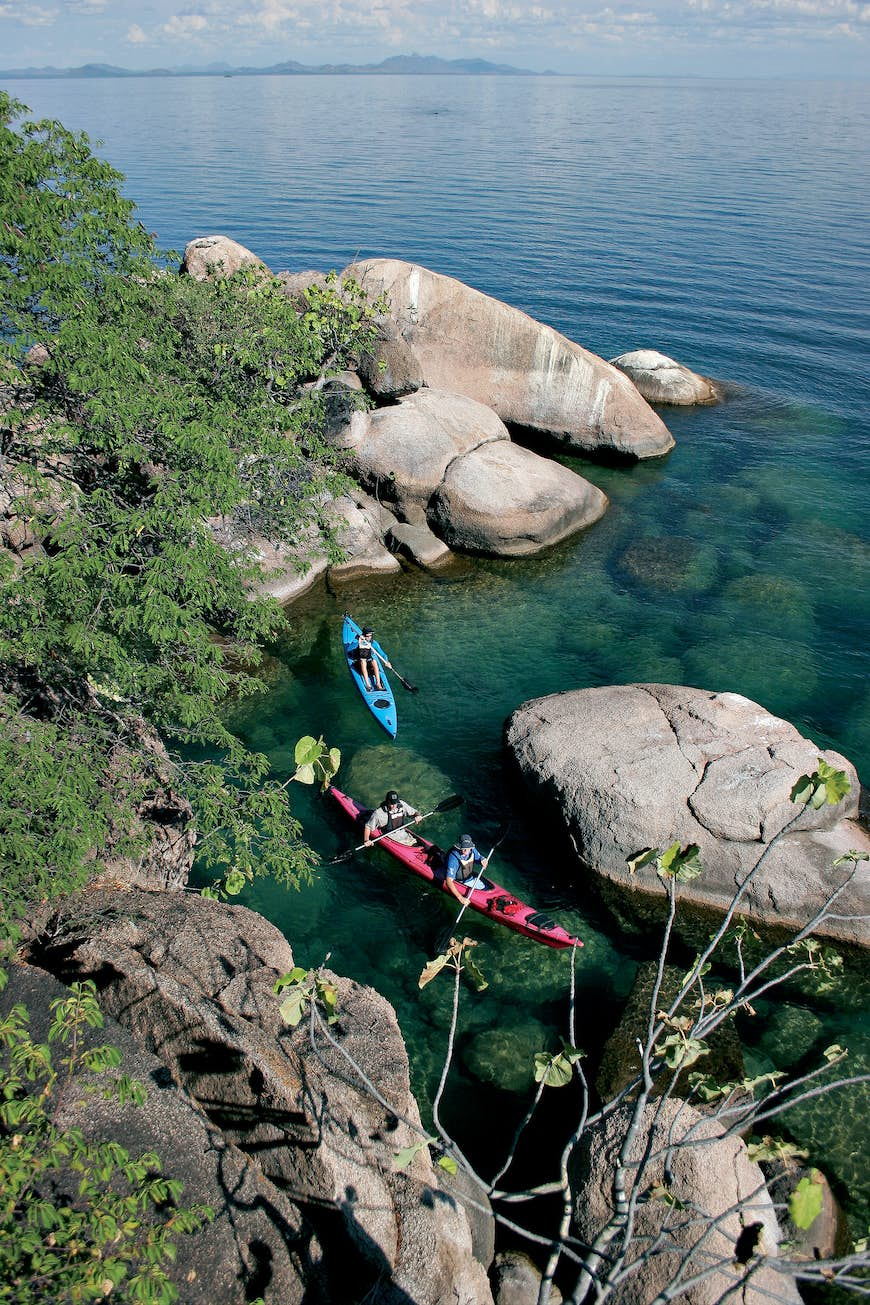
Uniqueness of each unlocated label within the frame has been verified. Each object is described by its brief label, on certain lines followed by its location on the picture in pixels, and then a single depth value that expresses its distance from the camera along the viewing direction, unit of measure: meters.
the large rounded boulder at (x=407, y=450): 24.22
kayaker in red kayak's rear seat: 14.85
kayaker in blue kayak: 18.72
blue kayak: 17.77
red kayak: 13.23
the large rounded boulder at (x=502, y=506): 23.61
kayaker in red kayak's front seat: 13.89
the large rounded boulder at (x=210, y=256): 29.52
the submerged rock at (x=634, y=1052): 10.63
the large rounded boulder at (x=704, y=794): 13.62
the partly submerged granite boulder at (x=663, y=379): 33.09
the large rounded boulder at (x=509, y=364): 28.06
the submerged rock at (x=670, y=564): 22.72
